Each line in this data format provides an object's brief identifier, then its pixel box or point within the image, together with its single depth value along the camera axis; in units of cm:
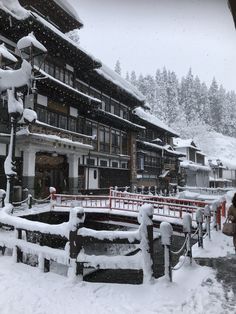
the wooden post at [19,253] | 712
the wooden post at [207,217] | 972
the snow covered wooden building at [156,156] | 3636
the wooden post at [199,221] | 834
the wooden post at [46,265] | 642
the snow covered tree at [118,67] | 9538
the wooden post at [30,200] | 1559
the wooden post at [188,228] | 678
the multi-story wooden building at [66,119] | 1759
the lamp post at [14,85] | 1041
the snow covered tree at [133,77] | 10268
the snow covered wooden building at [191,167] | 5025
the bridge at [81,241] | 553
